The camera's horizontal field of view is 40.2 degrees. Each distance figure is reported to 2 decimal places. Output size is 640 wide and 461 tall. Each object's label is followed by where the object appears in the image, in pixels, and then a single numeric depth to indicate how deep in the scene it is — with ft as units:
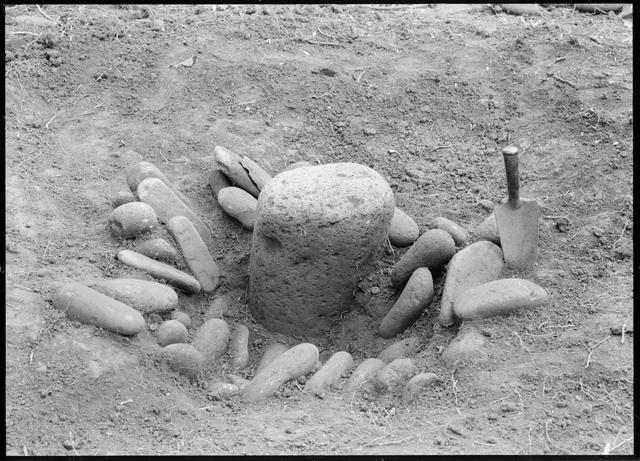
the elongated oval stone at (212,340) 15.07
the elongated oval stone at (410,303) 15.40
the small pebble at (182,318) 15.32
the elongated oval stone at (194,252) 16.70
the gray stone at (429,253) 15.83
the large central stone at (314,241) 14.97
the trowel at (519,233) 15.58
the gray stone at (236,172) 17.99
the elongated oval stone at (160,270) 15.76
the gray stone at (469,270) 15.16
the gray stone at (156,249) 16.33
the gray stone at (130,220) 16.37
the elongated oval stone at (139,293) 14.60
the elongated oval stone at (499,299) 14.44
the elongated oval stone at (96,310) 13.67
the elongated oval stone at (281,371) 13.91
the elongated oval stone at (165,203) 17.11
